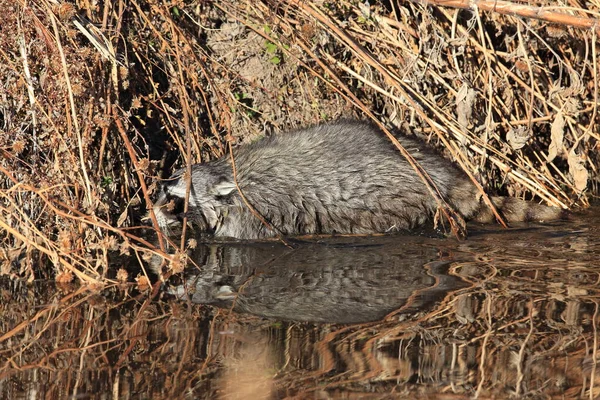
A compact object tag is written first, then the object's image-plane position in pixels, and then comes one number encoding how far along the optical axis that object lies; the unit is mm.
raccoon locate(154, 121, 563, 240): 11820
